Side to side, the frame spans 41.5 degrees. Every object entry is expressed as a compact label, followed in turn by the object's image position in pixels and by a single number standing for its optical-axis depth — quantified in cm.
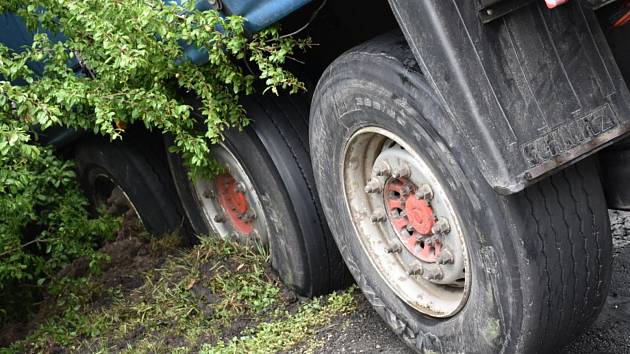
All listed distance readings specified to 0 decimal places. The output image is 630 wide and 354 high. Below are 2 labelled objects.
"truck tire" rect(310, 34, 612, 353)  255
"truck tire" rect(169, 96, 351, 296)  377
